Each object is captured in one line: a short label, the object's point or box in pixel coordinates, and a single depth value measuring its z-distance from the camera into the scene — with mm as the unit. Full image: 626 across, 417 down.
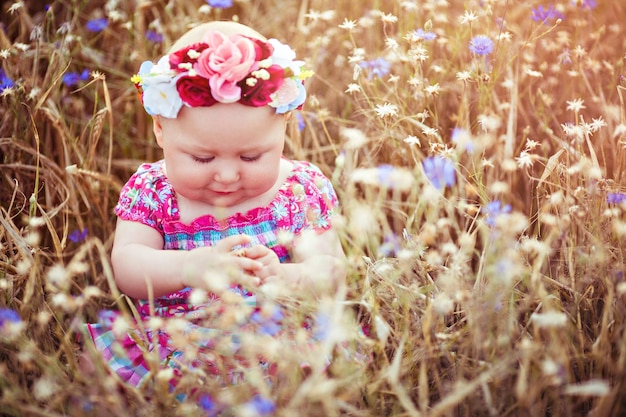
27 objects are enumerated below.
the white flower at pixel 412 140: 1739
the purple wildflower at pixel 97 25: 2492
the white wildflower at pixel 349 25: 1954
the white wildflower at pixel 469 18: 1879
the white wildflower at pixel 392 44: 1939
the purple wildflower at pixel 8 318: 1279
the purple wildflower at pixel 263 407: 1108
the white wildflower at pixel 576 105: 1844
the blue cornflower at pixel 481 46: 1904
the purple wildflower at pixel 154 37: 2517
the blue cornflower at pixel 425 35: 1905
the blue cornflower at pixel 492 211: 1492
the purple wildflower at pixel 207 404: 1315
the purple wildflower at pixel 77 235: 2076
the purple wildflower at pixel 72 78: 2379
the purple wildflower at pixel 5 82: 1990
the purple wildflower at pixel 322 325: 1206
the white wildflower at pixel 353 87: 1852
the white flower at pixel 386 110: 1773
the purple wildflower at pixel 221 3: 2311
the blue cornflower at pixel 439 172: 1406
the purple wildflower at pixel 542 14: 2057
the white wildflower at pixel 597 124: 1710
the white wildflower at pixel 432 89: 1865
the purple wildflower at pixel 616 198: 1582
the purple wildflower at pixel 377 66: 2152
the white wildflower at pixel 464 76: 1827
